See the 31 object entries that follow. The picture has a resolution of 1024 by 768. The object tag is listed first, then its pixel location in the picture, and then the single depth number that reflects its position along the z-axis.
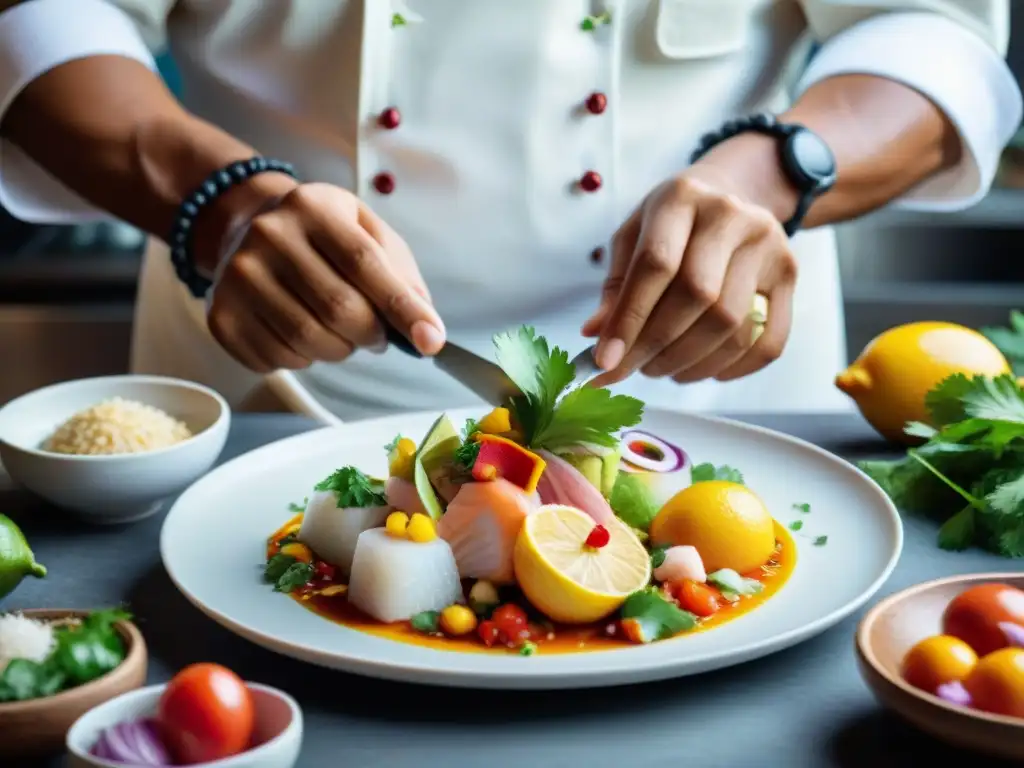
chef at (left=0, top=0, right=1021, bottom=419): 1.41
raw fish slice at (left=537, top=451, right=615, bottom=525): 1.10
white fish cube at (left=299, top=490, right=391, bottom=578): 1.10
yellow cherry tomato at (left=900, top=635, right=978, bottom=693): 0.81
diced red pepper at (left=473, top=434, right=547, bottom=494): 1.09
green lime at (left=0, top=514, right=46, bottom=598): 1.04
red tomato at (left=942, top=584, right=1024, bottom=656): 0.86
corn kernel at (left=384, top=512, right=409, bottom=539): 1.04
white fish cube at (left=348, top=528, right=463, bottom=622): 1.00
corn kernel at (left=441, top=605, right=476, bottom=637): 0.98
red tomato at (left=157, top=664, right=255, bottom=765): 0.74
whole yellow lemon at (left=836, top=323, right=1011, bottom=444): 1.42
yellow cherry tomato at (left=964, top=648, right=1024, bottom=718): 0.78
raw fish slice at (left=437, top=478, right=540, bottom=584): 1.04
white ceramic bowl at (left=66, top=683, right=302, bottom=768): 0.72
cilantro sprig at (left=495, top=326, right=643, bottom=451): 1.14
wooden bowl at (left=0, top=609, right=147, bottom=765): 0.78
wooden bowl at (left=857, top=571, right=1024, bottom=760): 0.75
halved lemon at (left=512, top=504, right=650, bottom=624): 0.98
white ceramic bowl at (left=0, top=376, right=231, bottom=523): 1.19
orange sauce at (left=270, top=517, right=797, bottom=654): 0.96
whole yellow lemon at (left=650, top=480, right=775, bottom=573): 1.09
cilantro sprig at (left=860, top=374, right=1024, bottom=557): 1.18
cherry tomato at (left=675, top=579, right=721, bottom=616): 1.01
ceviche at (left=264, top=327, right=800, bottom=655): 0.99
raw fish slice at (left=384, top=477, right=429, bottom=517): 1.11
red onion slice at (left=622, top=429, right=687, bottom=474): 1.23
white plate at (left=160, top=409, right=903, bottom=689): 0.88
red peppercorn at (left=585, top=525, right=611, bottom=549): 1.02
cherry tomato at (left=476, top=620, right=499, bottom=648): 0.97
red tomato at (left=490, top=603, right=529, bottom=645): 0.97
